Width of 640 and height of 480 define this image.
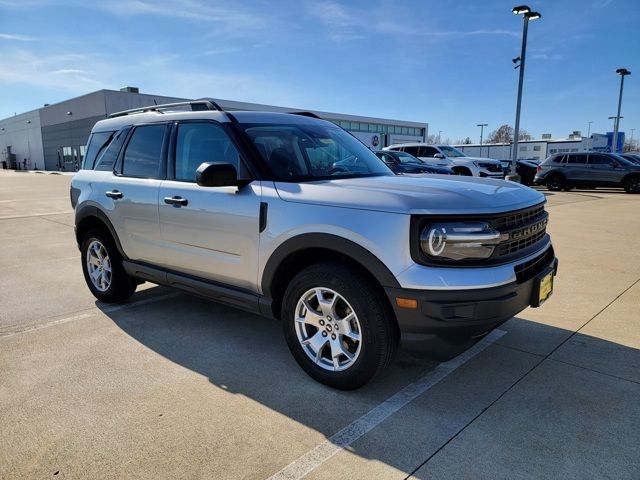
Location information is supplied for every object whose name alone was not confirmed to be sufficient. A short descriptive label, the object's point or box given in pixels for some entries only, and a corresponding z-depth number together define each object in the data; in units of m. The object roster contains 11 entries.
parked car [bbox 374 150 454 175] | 15.24
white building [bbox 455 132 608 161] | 65.19
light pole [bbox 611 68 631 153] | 32.41
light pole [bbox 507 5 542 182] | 17.69
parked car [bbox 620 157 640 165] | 22.77
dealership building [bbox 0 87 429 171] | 47.22
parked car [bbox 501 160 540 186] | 23.66
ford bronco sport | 2.63
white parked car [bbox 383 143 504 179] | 19.31
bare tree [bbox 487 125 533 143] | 113.47
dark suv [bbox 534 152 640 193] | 18.88
